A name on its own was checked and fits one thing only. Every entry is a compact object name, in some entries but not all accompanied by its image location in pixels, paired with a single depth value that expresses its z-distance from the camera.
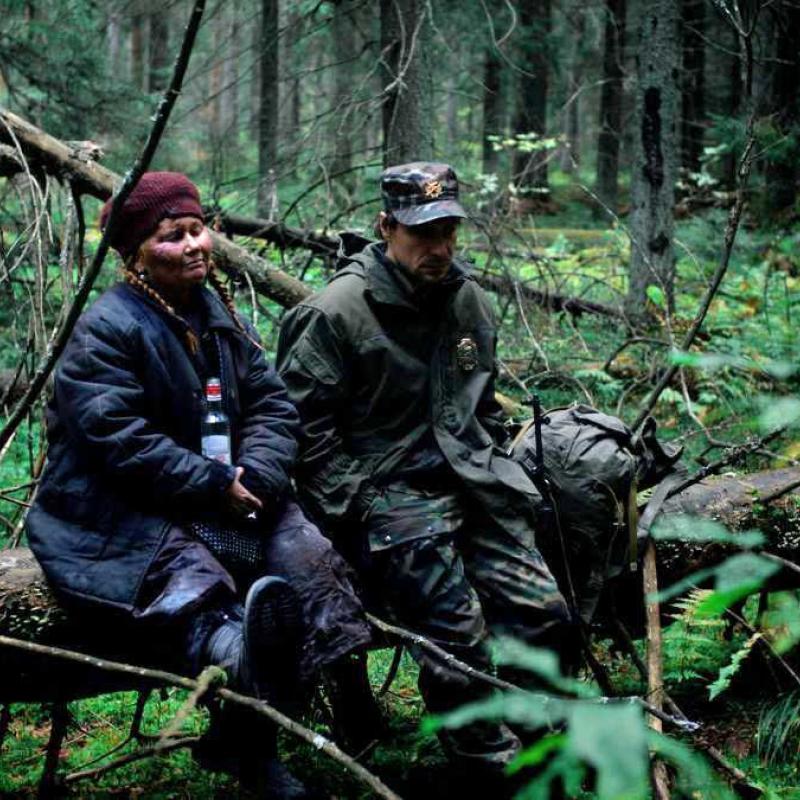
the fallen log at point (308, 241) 8.23
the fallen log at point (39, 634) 3.67
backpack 4.29
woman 3.40
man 3.95
